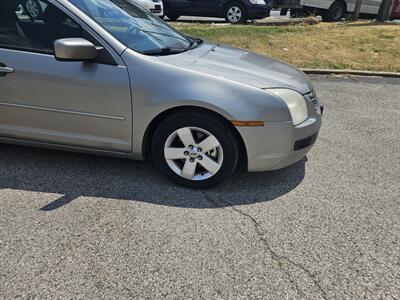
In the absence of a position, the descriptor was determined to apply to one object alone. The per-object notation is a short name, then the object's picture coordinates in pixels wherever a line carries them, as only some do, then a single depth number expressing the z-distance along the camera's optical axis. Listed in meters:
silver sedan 2.87
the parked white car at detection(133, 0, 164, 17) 10.48
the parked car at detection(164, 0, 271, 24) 11.45
